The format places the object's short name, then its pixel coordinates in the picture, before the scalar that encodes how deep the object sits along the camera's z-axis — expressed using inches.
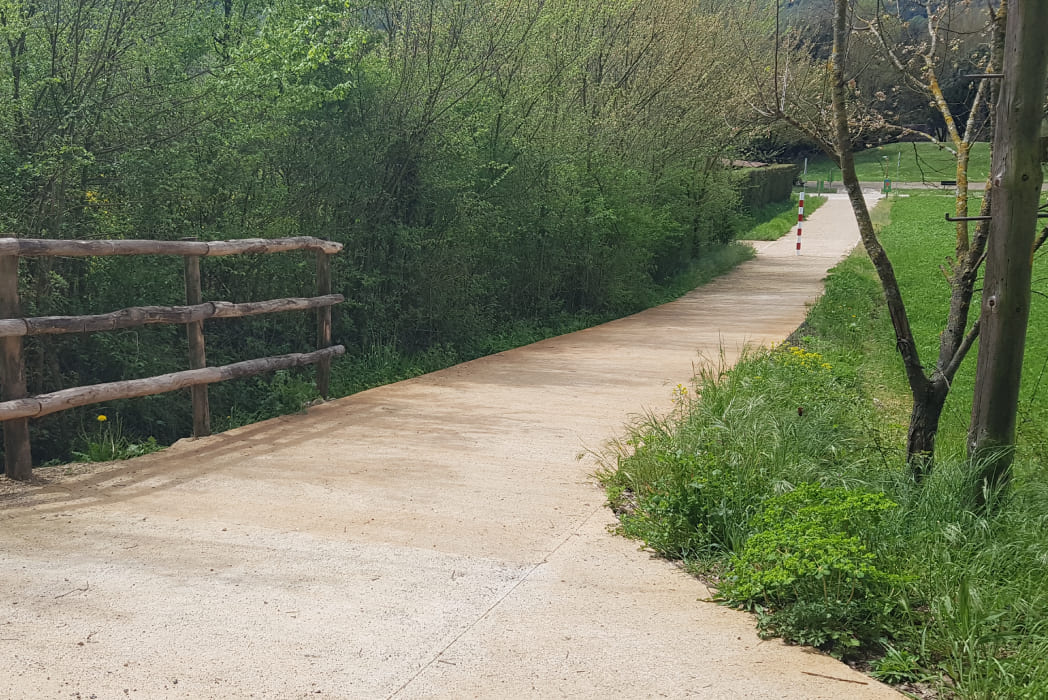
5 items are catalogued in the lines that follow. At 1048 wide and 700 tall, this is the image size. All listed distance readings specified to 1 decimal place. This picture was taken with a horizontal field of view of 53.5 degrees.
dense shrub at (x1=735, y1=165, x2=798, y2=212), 1489.3
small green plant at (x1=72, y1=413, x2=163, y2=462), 288.2
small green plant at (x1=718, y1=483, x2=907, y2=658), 165.8
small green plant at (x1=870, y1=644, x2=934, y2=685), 153.5
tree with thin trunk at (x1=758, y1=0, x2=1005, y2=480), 229.8
